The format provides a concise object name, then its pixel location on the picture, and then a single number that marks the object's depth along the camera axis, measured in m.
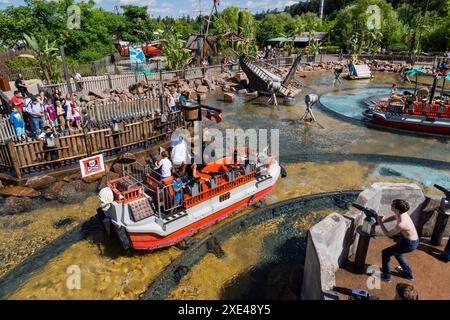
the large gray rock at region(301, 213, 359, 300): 4.89
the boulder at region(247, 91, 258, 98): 26.33
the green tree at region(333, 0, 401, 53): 46.81
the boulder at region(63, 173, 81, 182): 11.63
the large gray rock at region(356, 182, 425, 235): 6.90
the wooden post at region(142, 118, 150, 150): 13.34
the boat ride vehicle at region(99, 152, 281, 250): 7.64
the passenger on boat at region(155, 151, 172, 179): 8.02
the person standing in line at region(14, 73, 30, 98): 15.91
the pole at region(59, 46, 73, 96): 15.52
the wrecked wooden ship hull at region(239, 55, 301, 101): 24.88
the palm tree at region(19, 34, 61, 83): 20.19
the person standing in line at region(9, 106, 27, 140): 12.05
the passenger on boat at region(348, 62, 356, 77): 34.22
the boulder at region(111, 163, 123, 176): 12.15
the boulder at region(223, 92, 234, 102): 24.69
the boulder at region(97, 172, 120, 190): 11.31
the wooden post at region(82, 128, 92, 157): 11.93
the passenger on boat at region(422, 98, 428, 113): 17.19
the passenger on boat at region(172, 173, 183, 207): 8.04
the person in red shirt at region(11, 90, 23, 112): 13.82
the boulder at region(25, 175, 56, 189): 11.17
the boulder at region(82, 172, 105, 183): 11.74
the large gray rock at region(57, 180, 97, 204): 10.84
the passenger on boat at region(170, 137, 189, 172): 8.44
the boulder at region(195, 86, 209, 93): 26.25
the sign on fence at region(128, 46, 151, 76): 26.34
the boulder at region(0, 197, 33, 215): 10.18
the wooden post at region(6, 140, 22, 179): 10.62
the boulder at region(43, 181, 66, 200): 10.84
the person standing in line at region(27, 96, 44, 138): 12.73
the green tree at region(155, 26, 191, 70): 28.12
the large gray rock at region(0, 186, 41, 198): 10.73
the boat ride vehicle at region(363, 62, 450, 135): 16.88
